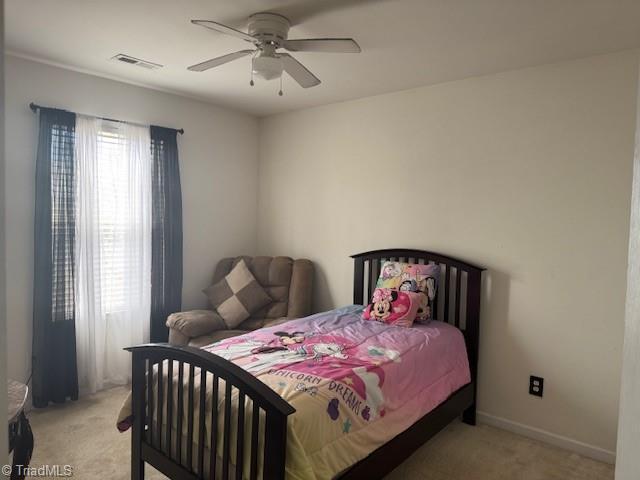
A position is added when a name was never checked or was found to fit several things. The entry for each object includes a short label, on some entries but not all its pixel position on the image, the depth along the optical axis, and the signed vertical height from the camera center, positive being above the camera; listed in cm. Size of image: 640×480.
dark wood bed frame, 171 -95
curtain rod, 308 +76
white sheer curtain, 338 -27
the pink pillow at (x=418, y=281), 320 -45
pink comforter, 186 -80
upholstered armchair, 352 -80
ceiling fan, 222 +90
